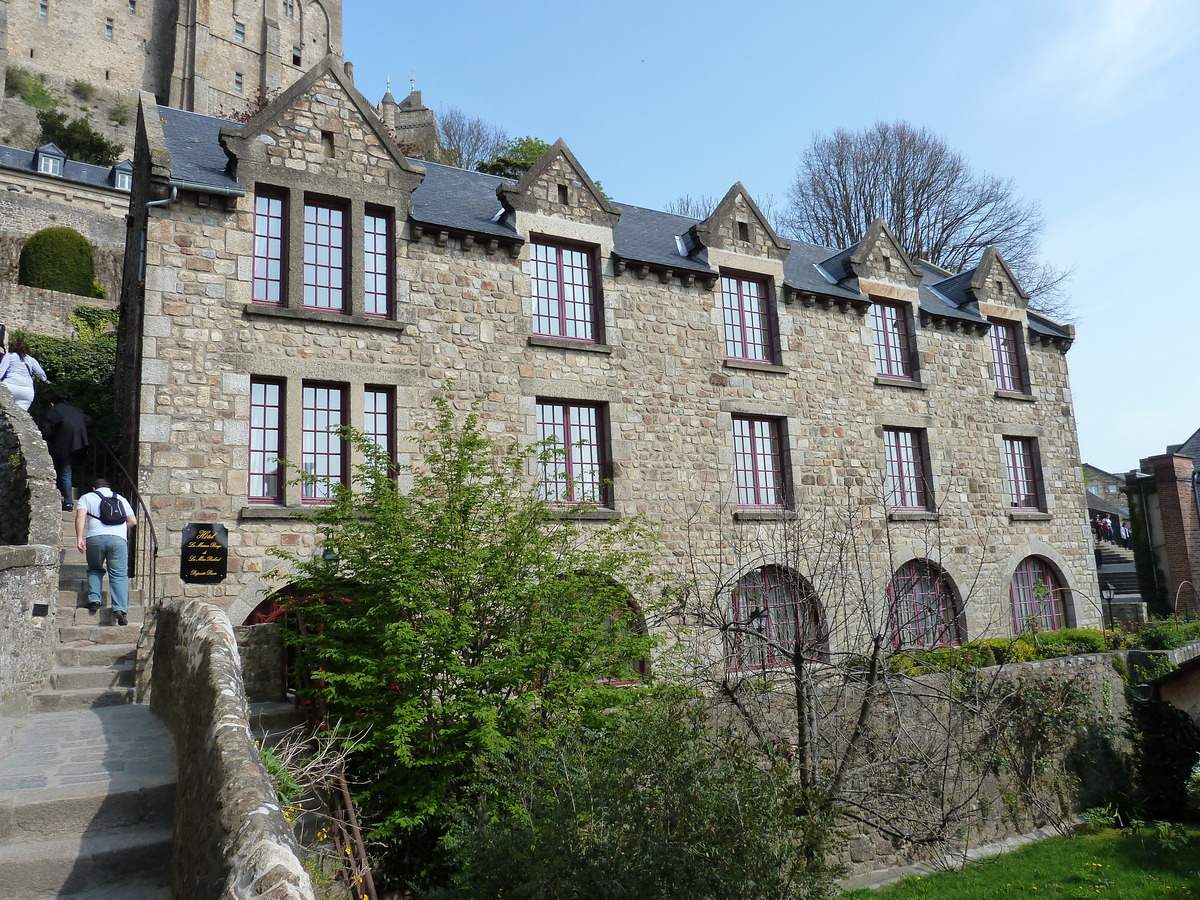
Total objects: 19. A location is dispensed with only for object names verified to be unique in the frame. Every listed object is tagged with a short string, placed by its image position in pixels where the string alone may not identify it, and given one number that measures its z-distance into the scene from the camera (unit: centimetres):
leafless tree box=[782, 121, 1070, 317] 2848
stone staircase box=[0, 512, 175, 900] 381
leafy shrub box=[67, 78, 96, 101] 4988
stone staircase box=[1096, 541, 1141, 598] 2441
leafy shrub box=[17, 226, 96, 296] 2789
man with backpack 805
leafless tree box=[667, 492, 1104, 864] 669
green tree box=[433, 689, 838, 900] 502
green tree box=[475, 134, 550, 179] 2817
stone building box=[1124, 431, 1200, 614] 1995
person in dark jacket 1079
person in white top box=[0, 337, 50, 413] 1015
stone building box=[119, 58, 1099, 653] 1000
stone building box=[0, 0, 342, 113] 5003
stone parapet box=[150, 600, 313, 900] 271
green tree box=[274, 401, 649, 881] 649
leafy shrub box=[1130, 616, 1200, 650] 1396
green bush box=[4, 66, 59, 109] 4725
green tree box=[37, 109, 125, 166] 4212
